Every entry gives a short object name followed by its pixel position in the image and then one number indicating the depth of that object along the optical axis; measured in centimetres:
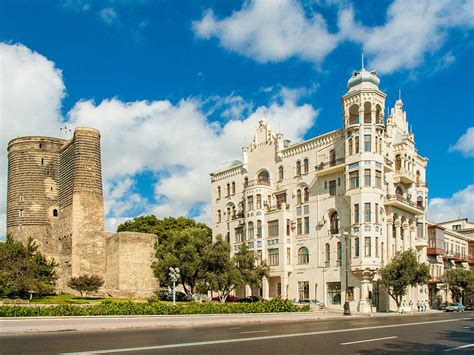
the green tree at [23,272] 4141
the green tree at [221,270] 4734
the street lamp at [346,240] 4983
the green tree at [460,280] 6406
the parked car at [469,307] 6156
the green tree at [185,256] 4769
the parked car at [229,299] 5369
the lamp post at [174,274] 3975
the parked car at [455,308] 5622
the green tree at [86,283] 5025
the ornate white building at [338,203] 5047
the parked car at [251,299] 5224
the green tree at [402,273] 4697
